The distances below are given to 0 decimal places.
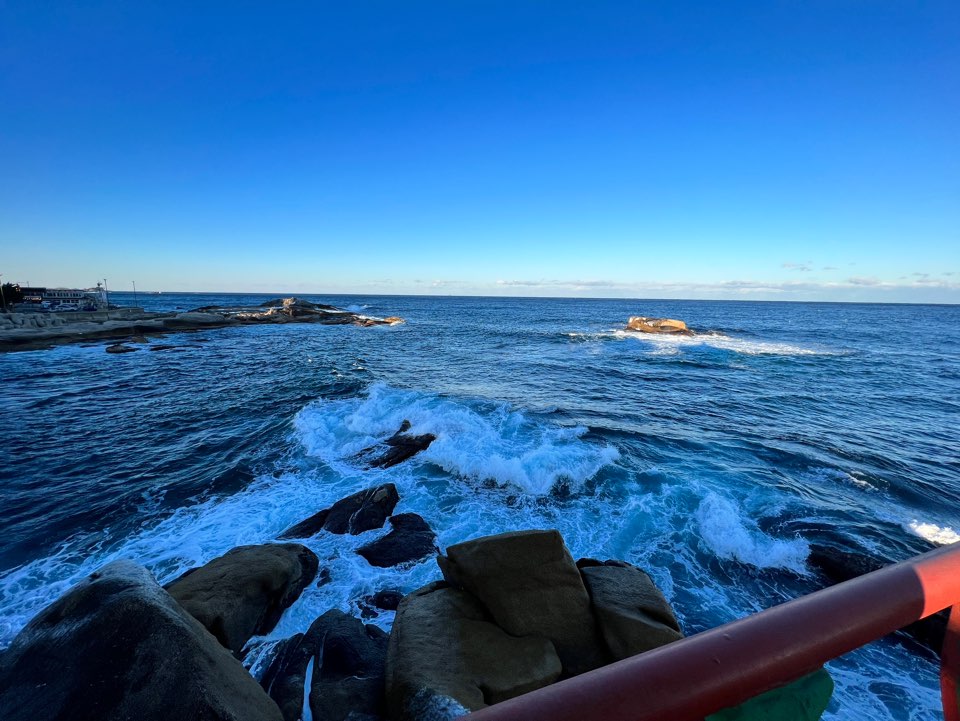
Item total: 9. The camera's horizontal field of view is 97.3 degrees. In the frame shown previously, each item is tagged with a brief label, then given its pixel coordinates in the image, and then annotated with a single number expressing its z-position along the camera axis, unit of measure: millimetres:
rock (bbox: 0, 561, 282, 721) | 3641
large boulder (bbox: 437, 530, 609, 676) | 5266
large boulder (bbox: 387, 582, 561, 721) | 4266
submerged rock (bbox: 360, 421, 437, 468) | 12570
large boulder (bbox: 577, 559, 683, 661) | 5098
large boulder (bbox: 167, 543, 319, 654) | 5875
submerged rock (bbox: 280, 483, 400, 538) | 9062
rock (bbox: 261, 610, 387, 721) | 4684
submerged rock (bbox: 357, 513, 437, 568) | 8148
